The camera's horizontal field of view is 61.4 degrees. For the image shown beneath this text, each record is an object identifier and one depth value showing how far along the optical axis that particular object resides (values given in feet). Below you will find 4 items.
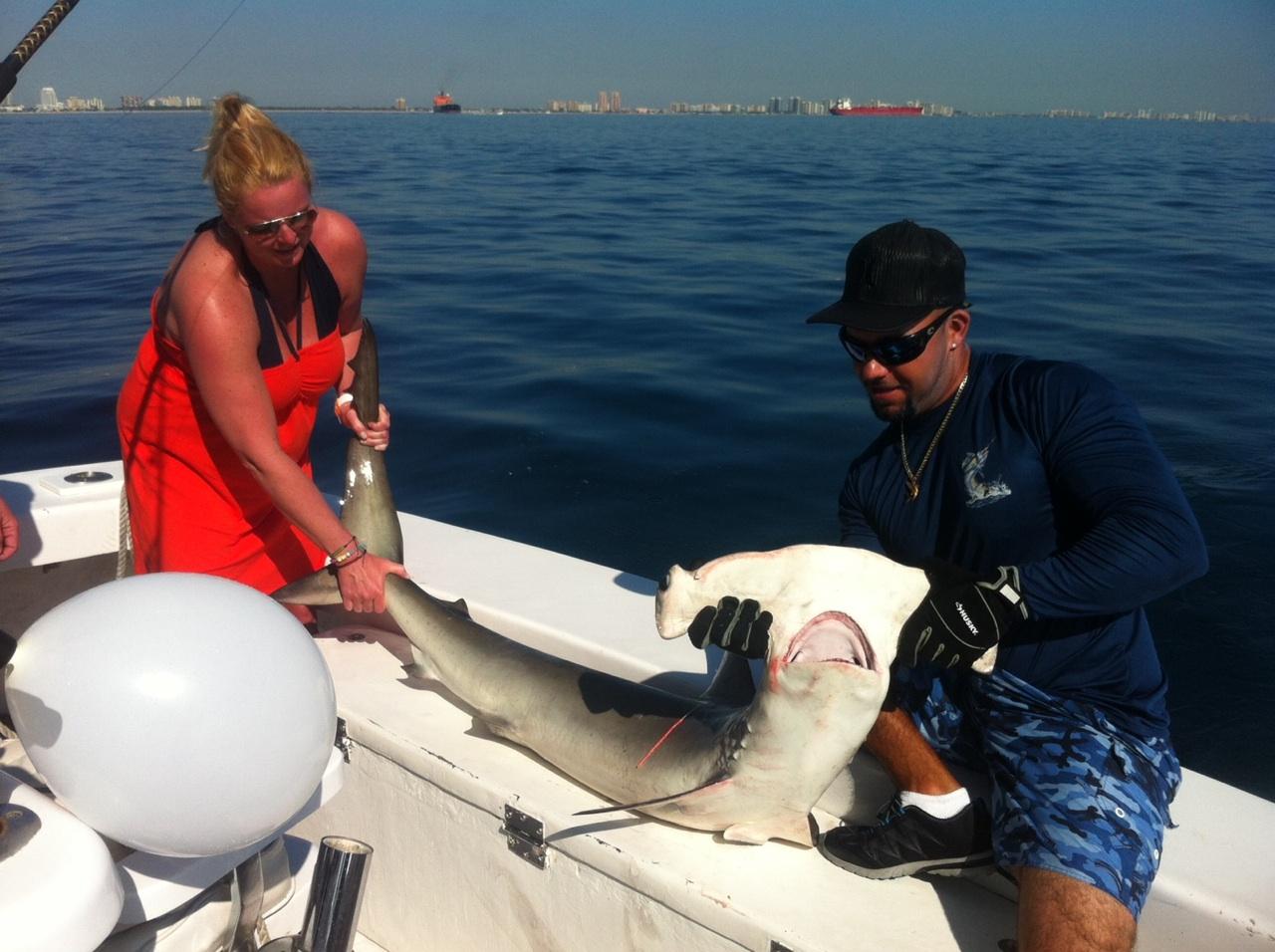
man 6.68
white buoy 5.09
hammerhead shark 6.48
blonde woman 8.97
